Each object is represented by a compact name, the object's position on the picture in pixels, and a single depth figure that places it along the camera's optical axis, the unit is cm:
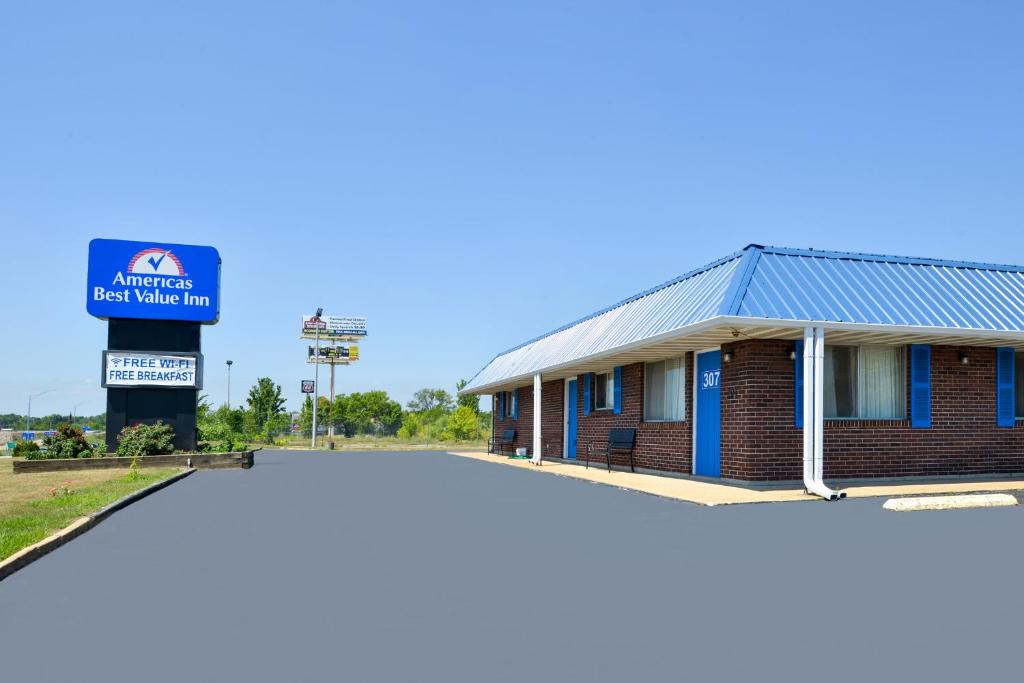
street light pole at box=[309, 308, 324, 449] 5035
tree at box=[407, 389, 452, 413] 12372
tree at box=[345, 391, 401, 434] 10684
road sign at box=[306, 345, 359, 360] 6956
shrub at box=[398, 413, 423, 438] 7356
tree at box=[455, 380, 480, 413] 7098
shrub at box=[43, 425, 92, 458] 2398
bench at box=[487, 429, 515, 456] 3400
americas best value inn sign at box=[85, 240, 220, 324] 2623
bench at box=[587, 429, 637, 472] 2085
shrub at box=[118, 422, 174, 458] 2486
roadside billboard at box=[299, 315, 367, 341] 7165
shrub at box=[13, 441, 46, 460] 2383
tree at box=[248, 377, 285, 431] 7506
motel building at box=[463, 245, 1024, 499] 1477
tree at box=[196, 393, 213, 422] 4606
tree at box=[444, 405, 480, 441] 6178
